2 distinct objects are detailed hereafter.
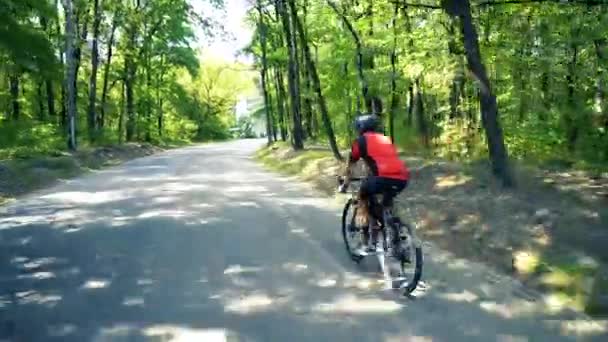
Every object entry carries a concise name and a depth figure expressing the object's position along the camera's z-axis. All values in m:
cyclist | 6.88
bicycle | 6.50
